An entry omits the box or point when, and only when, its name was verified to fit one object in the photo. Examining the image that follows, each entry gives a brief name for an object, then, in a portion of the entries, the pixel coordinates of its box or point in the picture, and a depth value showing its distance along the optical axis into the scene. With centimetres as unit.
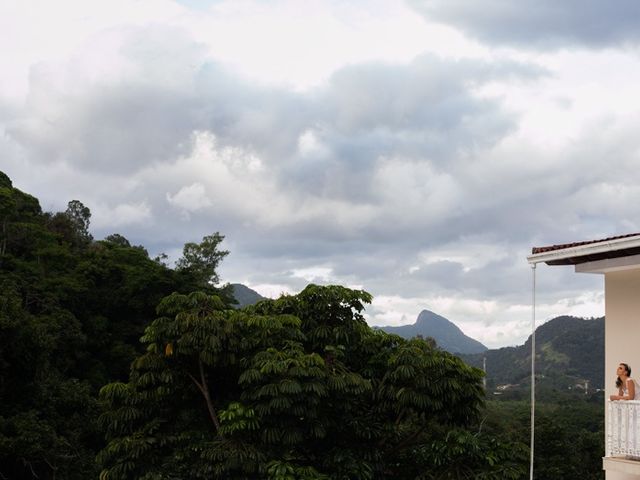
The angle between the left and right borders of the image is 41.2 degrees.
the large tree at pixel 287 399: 1353
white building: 998
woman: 1027
